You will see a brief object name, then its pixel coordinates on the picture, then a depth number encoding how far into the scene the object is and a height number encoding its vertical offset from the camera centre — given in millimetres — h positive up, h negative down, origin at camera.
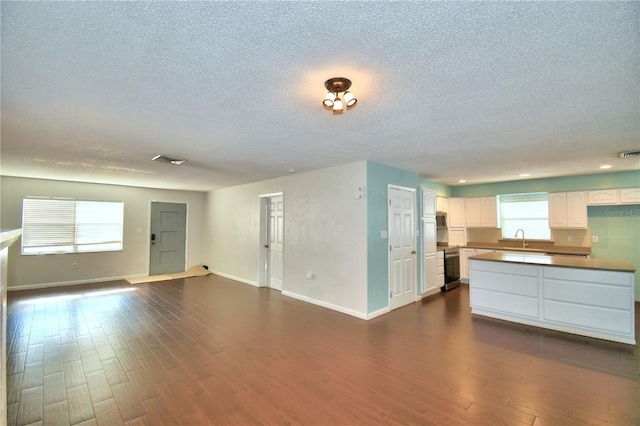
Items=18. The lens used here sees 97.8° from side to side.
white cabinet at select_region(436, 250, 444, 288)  6117 -1010
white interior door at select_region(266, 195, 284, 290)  6289 -479
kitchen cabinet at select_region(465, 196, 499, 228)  6574 +239
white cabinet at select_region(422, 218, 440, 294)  5633 -715
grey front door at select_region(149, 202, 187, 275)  7773 -443
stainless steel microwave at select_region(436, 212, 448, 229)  6866 +21
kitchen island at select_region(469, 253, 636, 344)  3424 -981
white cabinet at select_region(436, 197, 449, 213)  6688 +432
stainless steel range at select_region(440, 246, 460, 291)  6301 -1067
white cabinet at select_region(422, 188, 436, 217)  5695 +405
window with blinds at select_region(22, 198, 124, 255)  6152 -78
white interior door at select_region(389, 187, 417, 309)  4812 -455
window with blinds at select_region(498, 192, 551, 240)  6152 +156
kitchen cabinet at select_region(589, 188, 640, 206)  5039 +470
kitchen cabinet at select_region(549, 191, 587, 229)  5484 +243
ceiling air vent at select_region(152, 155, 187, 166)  4062 +943
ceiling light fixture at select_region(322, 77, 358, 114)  1894 +913
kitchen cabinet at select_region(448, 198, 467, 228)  7039 +222
